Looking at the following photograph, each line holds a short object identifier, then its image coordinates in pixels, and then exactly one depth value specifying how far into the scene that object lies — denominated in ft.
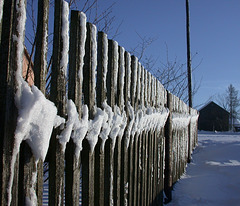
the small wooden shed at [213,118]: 132.63
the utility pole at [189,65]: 32.78
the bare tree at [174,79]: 29.19
